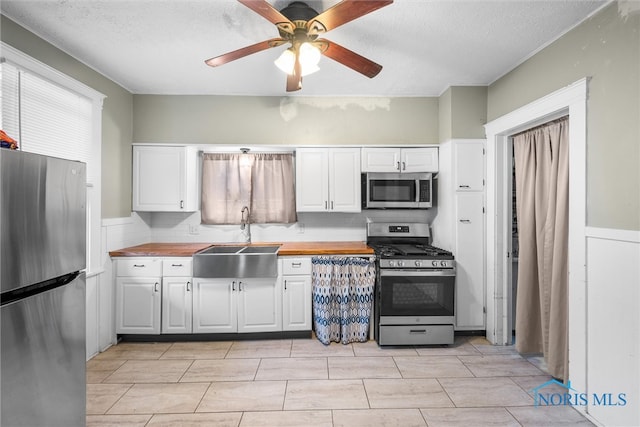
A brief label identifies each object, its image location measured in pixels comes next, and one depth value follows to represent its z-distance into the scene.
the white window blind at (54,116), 2.10
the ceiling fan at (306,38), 1.54
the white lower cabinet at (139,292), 3.03
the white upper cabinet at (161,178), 3.36
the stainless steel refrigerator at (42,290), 1.21
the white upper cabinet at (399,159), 3.40
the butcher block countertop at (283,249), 3.02
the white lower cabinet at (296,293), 3.10
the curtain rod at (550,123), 2.35
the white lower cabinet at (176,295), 3.04
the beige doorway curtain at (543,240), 2.33
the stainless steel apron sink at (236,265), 3.01
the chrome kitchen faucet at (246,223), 3.62
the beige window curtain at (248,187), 3.62
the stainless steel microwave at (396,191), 3.38
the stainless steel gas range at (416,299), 2.95
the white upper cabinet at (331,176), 3.41
